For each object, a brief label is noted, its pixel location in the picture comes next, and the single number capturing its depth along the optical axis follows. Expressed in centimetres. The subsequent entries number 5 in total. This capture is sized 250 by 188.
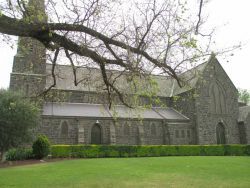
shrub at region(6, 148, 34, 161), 2468
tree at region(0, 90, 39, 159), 2362
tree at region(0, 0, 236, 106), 777
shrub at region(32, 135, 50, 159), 2462
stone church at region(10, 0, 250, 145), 3089
